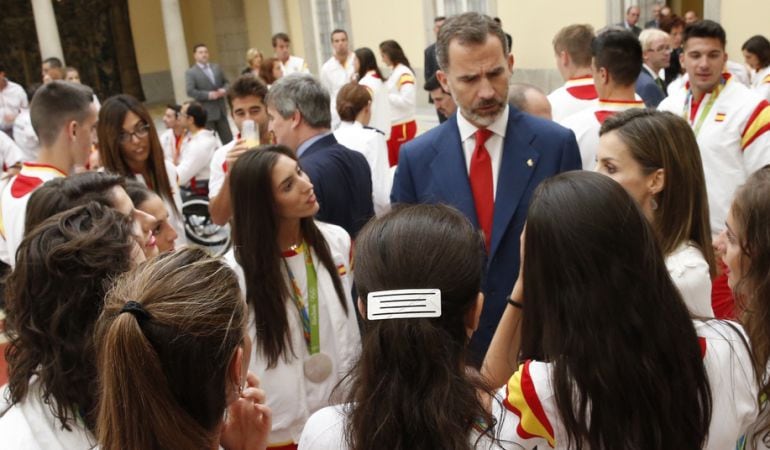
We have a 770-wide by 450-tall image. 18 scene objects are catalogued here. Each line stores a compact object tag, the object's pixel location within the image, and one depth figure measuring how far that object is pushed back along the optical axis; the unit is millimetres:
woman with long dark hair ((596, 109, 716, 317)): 2176
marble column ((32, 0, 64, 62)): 16359
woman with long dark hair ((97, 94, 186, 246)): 3658
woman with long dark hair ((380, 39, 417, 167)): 7891
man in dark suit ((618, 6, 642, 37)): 10438
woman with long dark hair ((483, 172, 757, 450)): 1448
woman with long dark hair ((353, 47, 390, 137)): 7555
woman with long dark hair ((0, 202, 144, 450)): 1621
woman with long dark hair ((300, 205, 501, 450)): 1394
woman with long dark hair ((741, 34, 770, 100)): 7020
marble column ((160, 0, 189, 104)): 17516
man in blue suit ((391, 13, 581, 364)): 2615
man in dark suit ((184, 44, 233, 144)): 11633
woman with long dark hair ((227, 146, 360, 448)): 2436
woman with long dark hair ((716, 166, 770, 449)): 1713
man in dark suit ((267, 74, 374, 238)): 3403
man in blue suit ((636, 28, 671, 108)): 6410
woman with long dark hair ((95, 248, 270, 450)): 1287
